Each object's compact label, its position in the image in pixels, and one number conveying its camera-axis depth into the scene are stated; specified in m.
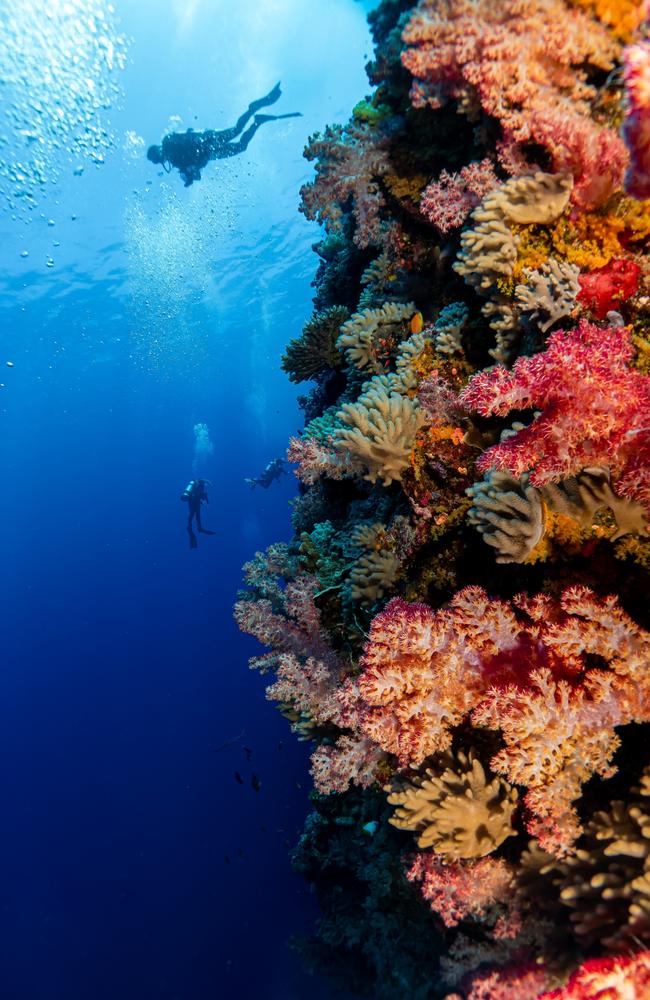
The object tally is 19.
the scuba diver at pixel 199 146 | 16.06
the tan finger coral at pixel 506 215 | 3.16
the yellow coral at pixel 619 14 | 3.05
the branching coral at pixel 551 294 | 3.00
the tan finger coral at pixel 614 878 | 1.98
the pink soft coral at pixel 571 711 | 2.48
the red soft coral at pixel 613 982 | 1.57
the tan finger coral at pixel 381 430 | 3.84
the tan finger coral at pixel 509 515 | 2.75
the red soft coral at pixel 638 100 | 1.75
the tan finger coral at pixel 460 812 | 2.79
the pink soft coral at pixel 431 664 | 2.86
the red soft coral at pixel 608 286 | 3.02
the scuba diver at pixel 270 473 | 31.42
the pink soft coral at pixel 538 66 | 3.04
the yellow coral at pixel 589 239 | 3.09
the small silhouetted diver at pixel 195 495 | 25.75
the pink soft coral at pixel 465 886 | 3.02
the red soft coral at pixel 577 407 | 2.26
